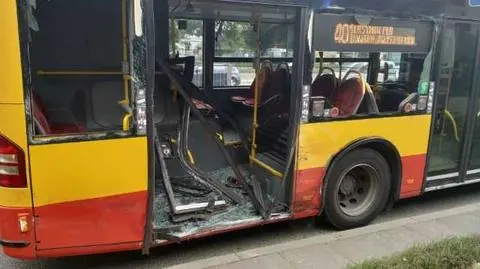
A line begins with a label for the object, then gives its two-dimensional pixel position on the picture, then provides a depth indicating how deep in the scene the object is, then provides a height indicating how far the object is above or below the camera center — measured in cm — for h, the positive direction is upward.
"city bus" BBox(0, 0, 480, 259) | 317 -68
